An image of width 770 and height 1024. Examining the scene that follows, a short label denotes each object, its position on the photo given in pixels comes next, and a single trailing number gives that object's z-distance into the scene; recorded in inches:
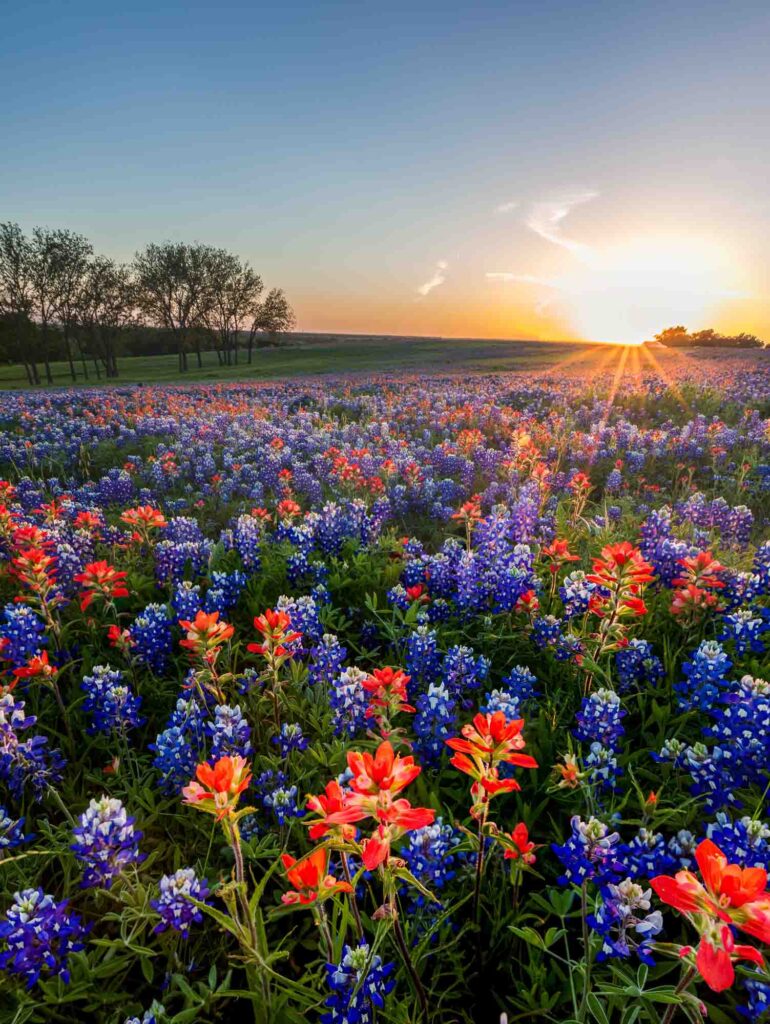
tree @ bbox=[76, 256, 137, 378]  2476.6
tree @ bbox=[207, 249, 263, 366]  2957.7
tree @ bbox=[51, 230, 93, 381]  2298.2
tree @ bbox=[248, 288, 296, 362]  3326.0
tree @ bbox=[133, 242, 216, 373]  2726.4
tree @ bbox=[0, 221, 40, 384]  2191.2
